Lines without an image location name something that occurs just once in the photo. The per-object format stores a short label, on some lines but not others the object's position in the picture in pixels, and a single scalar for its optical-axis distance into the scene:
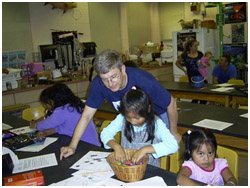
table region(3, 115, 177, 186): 1.44
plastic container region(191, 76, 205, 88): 4.23
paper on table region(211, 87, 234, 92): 3.92
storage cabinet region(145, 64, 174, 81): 6.37
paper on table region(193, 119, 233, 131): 2.34
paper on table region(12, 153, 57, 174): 1.67
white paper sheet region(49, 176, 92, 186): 1.42
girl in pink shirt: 1.59
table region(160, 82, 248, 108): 3.69
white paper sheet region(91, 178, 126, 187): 1.38
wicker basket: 1.34
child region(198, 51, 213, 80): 4.70
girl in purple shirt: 2.31
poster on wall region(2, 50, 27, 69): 5.20
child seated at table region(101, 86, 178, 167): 1.47
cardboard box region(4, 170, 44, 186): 1.40
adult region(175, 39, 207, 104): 4.81
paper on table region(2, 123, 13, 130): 2.66
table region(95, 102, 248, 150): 2.20
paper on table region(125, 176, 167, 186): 1.35
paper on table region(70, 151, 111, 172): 1.57
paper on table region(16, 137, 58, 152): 1.99
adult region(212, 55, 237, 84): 4.74
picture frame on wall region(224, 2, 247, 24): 6.41
